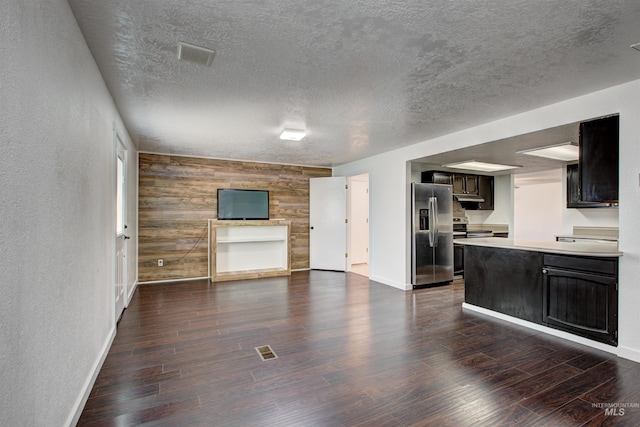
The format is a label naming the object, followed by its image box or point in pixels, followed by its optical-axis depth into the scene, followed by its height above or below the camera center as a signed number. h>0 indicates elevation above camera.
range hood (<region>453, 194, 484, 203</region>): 6.33 +0.33
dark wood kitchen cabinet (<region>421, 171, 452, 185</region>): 5.92 +0.71
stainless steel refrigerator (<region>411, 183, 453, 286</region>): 5.24 -0.34
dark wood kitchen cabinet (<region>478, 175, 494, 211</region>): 6.70 +0.49
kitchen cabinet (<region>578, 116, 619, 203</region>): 2.83 +0.49
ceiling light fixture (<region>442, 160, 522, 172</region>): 5.26 +0.85
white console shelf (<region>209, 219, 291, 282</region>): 5.81 -0.66
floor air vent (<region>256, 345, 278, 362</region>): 2.70 -1.21
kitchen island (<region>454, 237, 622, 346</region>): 2.83 -0.74
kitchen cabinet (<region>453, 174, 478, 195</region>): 6.31 +0.62
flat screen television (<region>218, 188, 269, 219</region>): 6.05 +0.23
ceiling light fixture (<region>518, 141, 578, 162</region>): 3.87 +0.83
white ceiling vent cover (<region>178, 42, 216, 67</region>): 2.11 +1.13
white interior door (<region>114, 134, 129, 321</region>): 3.52 -0.22
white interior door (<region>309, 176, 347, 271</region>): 6.76 -0.17
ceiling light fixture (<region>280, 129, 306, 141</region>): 4.05 +1.06
